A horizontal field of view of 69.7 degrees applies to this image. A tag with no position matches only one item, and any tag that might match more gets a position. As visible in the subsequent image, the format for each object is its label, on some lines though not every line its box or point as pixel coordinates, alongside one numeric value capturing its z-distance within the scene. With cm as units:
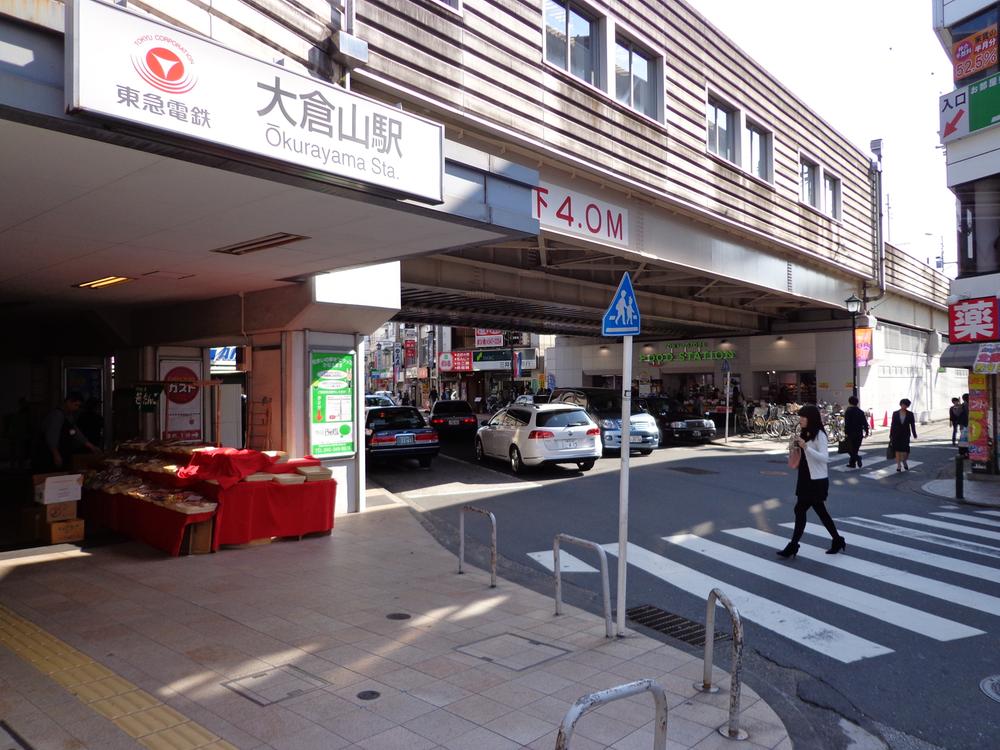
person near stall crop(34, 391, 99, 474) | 1061
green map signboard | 1082
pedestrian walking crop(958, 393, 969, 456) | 1936
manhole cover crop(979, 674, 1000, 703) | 486
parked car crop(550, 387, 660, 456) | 1939
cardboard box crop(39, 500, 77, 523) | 909
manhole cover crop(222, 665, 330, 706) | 469
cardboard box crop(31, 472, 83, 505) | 898
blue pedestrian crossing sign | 585
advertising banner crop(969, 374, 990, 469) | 1661
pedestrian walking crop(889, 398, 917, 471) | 1672
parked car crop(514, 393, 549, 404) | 2657
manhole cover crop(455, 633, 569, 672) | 532
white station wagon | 1577
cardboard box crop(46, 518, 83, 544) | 909
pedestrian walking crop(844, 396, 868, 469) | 1758
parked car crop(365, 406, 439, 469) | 1689
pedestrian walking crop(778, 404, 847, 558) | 838
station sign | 424
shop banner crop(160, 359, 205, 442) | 1401
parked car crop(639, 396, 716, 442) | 2438
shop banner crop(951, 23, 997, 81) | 1669
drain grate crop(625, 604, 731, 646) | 607
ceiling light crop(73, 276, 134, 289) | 973
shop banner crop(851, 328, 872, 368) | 2773
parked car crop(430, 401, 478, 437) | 2550
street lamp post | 2312
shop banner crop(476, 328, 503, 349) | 4972
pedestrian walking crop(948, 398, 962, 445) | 2045
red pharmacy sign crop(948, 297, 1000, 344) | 1647
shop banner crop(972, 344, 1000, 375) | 1593
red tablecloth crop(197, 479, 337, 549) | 889
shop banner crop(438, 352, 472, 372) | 5200
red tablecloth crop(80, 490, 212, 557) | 853
